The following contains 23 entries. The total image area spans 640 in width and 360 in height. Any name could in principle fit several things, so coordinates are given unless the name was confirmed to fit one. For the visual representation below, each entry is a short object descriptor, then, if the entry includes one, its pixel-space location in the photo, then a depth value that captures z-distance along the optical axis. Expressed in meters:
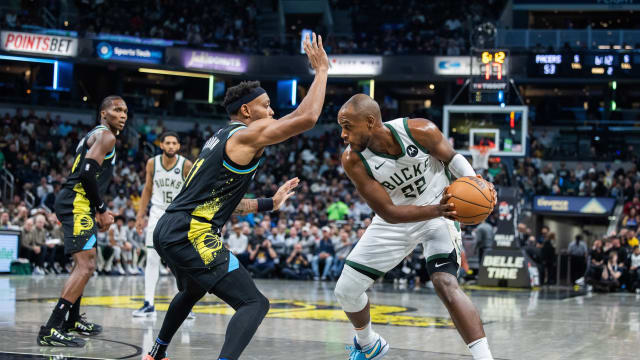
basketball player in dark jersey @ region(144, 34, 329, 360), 4.88
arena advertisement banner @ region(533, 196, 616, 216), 25.86
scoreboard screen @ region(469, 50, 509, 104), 21.33
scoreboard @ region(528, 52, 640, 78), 26.38
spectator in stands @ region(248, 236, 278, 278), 19.58
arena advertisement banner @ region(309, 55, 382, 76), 33.44
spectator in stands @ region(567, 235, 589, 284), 20.86
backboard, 21.50
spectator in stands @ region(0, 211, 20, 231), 18.25
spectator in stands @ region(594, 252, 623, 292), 17.89
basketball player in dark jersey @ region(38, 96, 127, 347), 7.39
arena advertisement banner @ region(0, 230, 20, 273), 17.77
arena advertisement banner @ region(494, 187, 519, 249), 18.28
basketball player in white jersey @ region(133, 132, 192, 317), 9.86
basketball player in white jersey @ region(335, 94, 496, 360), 5.35
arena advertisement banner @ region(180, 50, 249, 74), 33.28
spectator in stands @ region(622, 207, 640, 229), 22.58
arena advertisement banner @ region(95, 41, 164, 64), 31.16
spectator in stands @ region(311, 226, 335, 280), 19.48
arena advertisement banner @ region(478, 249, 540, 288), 18.05
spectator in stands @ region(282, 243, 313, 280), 19.53
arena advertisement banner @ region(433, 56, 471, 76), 32.03
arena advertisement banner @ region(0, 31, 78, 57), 29.19
